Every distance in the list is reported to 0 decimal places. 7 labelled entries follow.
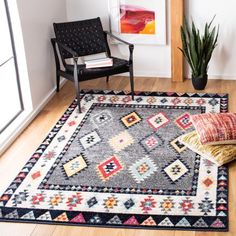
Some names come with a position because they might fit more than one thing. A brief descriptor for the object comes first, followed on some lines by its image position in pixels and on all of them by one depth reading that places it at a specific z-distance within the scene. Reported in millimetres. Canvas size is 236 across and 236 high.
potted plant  5086
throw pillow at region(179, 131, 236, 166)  3889
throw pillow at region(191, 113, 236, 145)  3967
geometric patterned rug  3427
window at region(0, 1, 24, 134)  4605
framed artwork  5336
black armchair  4926
